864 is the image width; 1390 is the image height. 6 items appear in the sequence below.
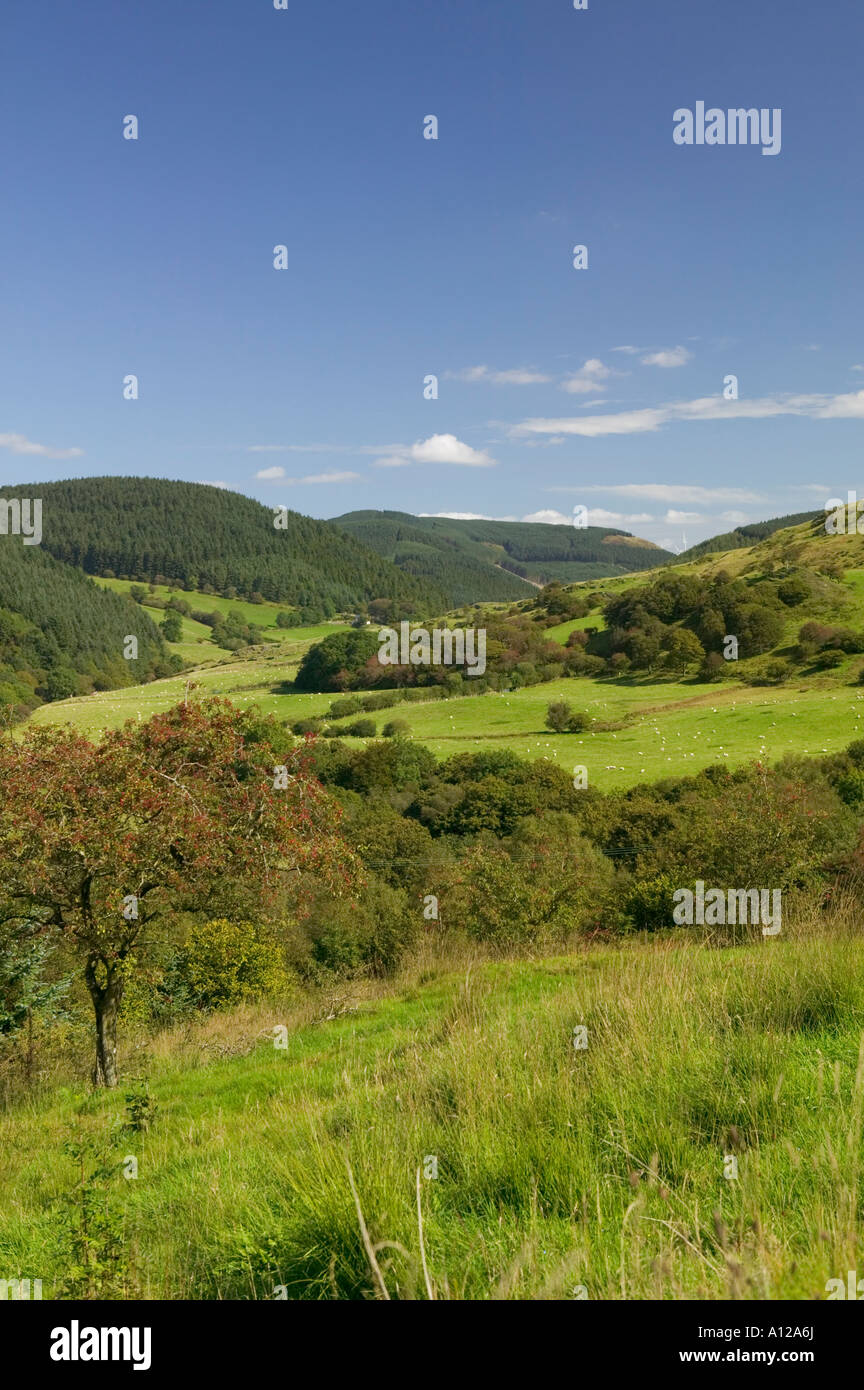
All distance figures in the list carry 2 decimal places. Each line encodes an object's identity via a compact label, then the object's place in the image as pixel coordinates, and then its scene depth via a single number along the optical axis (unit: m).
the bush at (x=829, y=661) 76.31
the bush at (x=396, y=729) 74.69
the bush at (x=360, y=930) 34.06
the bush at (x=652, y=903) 28.30
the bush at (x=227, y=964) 26.33
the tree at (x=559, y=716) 72.81
